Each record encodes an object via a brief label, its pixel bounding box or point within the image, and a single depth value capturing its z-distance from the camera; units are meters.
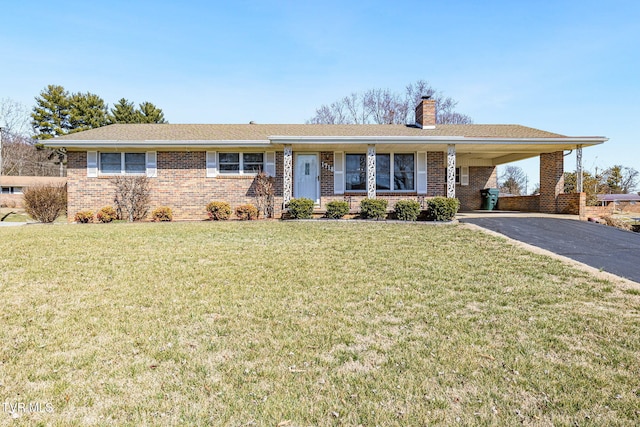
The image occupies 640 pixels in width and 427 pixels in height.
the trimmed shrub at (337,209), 12.45
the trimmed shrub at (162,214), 12.98
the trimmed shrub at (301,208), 12.28
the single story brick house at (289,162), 13.04
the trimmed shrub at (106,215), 12.79
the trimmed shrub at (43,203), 13.44
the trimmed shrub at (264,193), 13.66
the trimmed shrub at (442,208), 11.73
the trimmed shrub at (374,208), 12.21
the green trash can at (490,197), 16.97
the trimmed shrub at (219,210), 13.05
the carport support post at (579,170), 12.77
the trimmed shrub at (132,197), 13.12
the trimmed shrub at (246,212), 13.04
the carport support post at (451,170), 13.02
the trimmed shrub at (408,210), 12.07
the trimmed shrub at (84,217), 12.87
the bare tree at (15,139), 36.00
